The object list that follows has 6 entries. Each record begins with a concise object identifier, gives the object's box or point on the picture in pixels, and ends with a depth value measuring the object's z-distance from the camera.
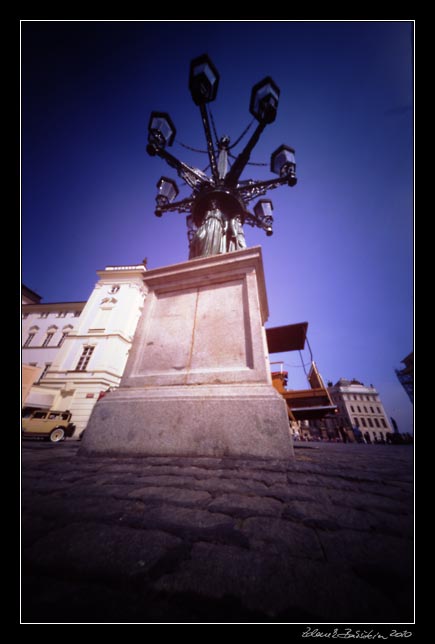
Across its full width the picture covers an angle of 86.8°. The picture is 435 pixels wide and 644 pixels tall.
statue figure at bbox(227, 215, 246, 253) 5.07
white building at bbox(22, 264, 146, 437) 15.28
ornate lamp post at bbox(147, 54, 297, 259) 4.73
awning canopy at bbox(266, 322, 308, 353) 8.72
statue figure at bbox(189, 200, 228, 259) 4.35
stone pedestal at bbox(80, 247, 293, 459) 2.02
